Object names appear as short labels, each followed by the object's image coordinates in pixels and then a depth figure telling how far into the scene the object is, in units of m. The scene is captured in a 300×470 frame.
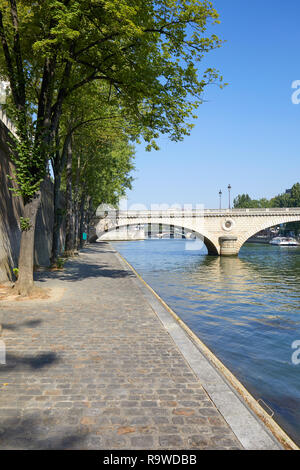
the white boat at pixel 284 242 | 69.62
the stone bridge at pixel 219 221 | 48.09
